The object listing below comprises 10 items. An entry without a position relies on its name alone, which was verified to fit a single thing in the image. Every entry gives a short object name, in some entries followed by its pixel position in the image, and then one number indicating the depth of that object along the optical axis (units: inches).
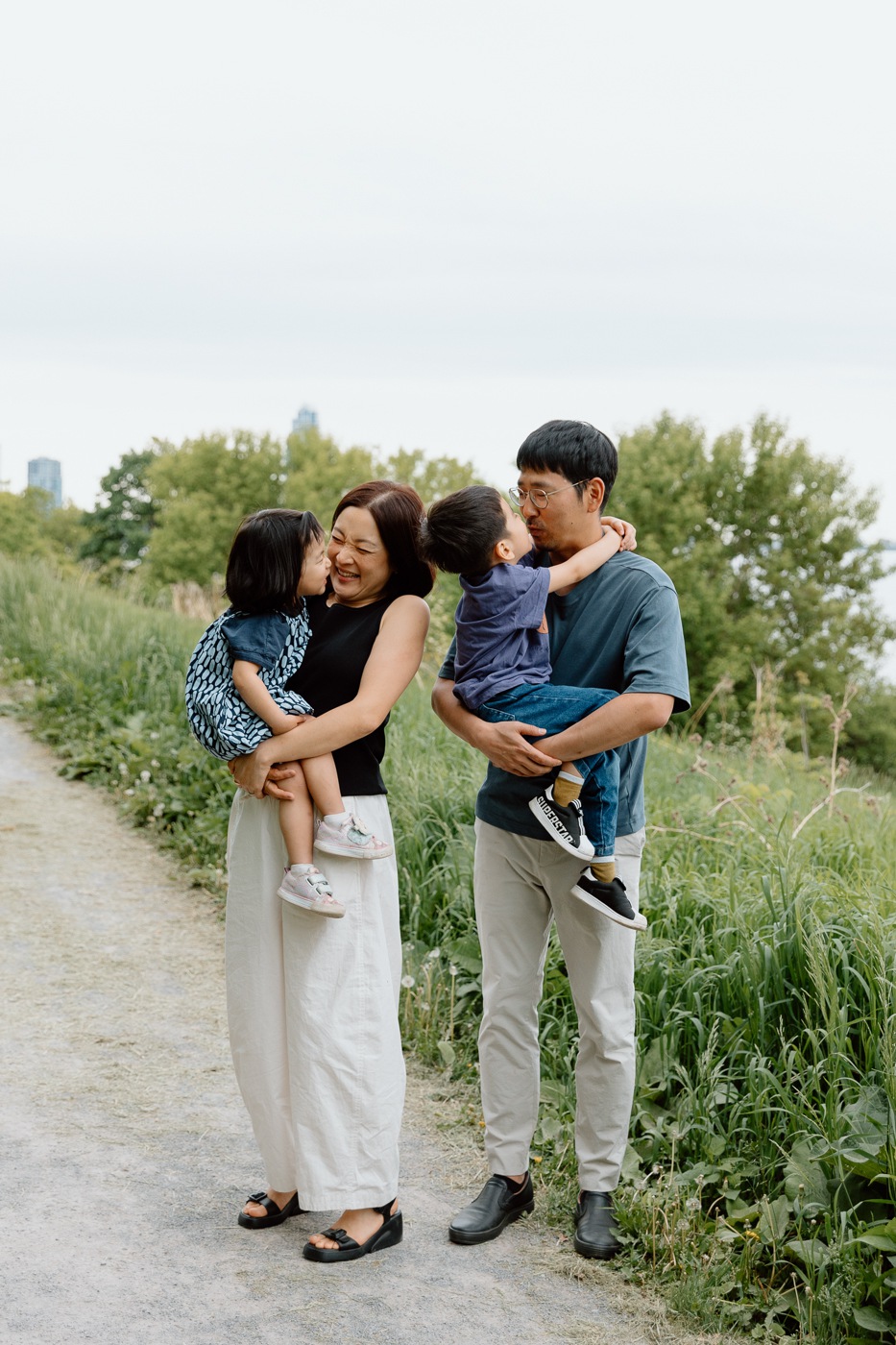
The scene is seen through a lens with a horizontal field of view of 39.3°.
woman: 119.0
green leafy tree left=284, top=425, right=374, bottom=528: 1930.9
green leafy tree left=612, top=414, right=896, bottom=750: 1373.0
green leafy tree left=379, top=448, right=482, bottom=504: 1766.7
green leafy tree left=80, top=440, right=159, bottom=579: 2436.0
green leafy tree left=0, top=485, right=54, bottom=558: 2370.8
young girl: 117.2
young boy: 115.1
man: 118.5
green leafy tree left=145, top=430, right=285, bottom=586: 1950.1
